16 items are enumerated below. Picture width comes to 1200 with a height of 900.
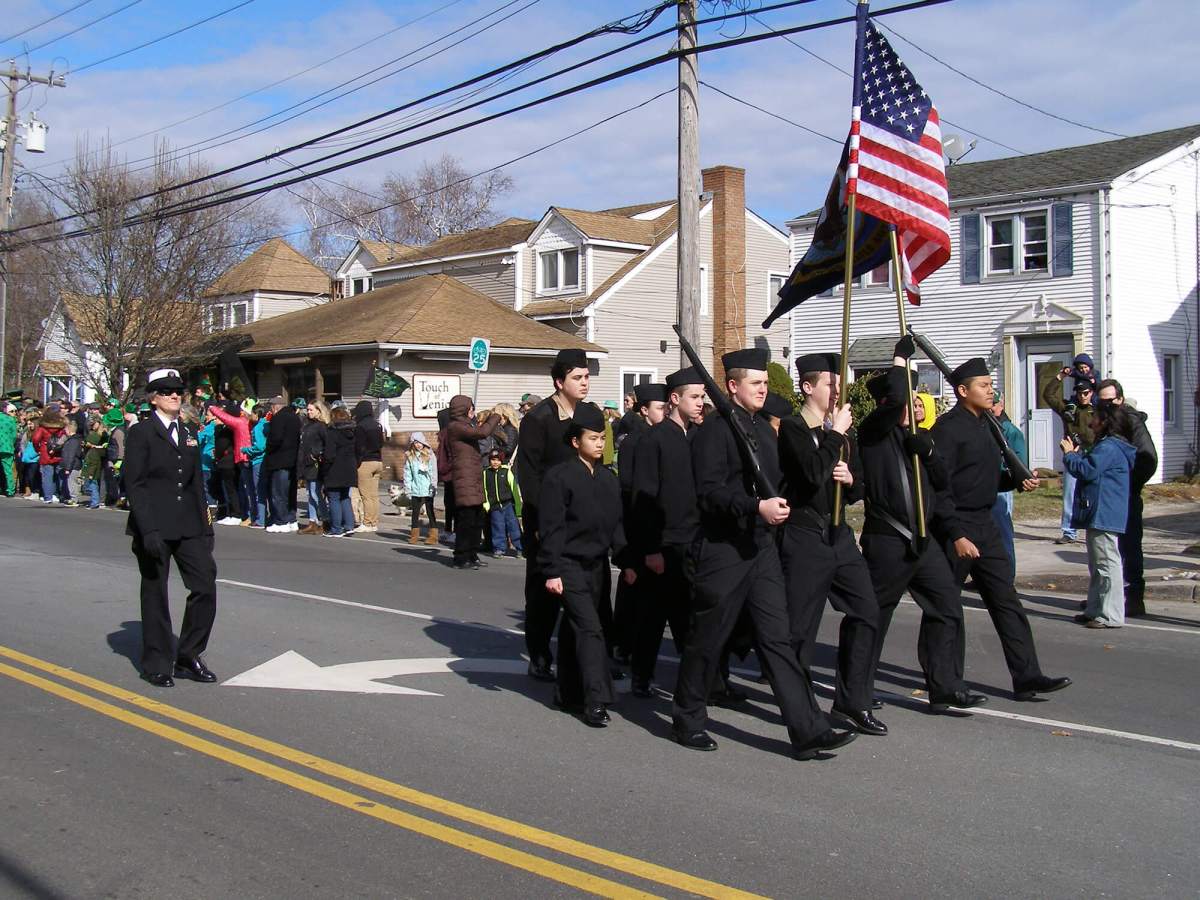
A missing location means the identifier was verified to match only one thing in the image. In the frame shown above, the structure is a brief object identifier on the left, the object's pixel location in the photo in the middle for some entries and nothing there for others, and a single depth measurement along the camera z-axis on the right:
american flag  8.03
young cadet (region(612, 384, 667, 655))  7.77
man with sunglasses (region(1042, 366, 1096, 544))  12.85
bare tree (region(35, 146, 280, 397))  31.42
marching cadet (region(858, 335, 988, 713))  6.91
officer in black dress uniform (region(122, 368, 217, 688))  7.65
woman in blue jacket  10.02
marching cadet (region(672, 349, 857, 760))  6.12
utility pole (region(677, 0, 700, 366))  15.25
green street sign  20.78
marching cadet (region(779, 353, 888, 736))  6.61
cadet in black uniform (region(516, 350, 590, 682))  7.98
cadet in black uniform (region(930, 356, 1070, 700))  7.36
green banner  28.11
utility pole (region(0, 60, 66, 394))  35.56
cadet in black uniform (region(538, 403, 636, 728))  6.95
